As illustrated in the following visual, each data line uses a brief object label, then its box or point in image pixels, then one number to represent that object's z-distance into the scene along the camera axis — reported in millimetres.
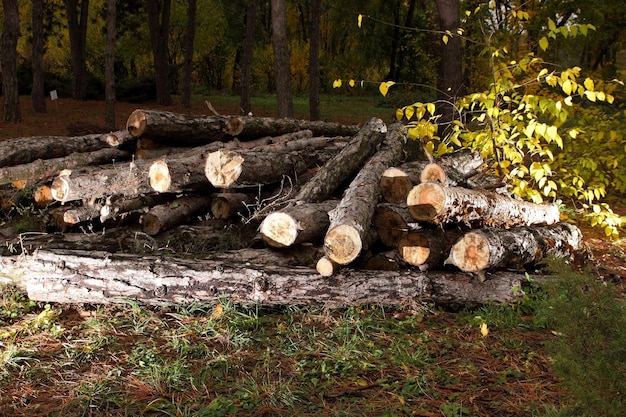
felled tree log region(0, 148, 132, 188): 7172
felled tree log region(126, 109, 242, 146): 6995
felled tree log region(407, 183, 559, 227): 4934
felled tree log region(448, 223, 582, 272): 4879
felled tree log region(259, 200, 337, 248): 5105
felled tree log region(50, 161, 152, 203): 6305
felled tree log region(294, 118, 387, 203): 6176
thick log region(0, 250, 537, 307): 4754
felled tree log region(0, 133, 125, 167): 7388
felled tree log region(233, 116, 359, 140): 8195
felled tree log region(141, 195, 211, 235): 6168
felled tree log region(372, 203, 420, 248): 5348
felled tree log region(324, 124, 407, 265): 4703
